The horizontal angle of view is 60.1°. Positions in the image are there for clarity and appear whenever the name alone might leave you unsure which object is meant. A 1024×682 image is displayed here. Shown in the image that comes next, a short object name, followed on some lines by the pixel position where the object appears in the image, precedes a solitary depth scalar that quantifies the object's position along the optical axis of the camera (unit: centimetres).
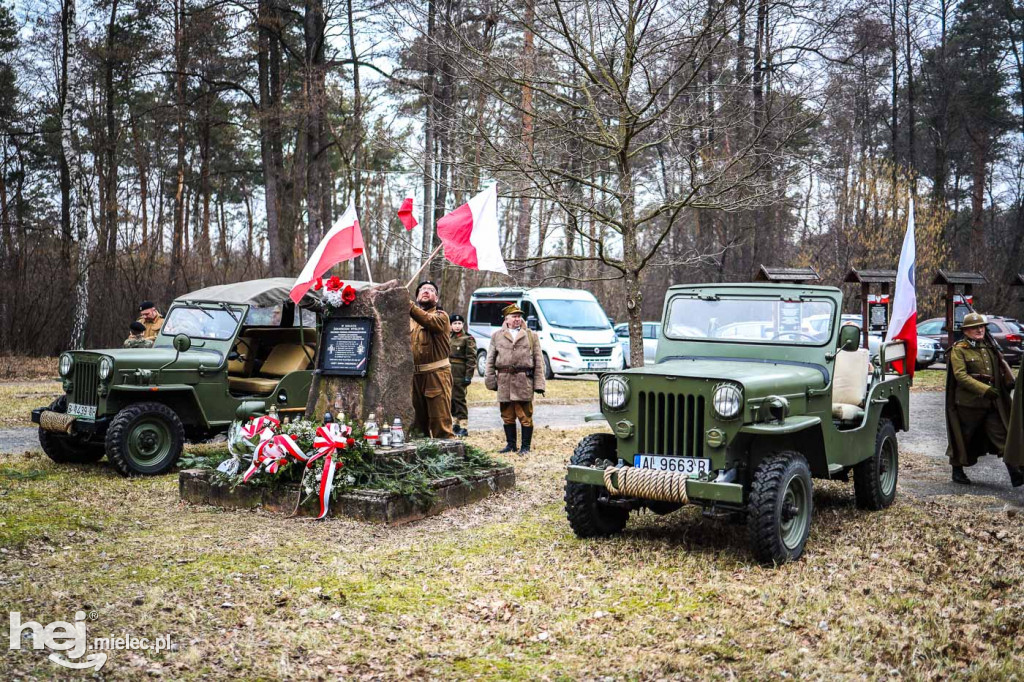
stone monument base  702
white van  2041
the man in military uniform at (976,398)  888
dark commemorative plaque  823
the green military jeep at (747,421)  579
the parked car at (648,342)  2264
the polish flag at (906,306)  841
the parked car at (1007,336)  2219
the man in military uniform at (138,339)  1078
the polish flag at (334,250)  818
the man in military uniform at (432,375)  953
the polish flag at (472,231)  816
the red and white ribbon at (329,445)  719
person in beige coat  1062
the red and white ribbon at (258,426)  766
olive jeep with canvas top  912
